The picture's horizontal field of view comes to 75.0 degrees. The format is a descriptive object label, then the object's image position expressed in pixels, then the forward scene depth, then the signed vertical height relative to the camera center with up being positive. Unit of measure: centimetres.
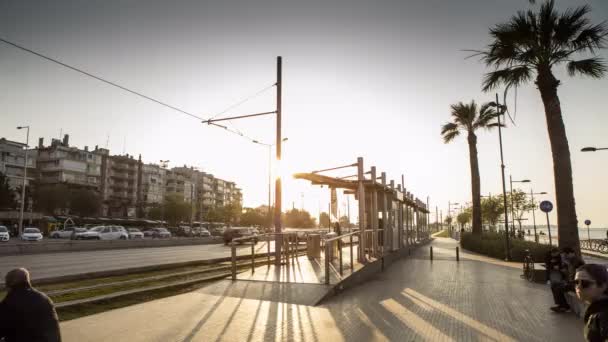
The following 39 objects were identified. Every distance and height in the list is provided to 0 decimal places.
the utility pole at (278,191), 1329 +107
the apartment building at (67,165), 8138 +1199
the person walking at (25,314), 359 -84
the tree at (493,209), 5663 +162
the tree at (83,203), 6875 +332
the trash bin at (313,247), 1634 -107
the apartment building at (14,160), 7281 +1159
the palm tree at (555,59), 1213 +554
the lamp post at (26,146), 4523 +886
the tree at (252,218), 11169 +91
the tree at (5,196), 5313 +362
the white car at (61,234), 4362 -132
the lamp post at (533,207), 5881 +195
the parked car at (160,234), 5109 -158
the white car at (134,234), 4490 -140
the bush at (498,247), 1797 -141
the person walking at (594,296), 253 -51
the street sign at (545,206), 1709 +62
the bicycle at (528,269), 1209 -151
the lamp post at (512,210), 4855 +138
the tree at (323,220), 15005 +38
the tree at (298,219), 12584 +67
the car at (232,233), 3662 -113
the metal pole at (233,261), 1027 -104
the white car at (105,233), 3466 -105
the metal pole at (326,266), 936 -107
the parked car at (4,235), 3709 -121
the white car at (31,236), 3711 -129
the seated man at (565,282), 780 -123
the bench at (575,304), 721 -158
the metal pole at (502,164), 2228 +325
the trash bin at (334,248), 1571 -113
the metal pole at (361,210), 1352 +37
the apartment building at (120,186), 8869 +861
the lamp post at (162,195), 8462 +714
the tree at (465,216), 7532 +86
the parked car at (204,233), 5762 -169
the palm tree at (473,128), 2880 +727
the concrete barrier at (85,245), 2111 -153
